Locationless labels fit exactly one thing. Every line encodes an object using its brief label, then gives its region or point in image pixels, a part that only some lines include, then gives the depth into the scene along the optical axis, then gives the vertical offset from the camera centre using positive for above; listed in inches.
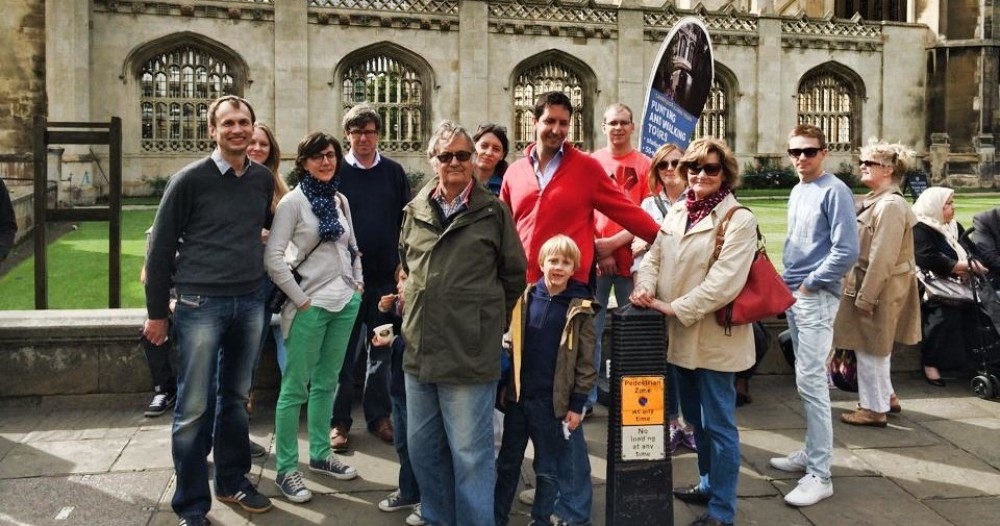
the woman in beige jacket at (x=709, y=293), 144.3 -8.5
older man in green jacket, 127.0 -11.0
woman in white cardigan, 160.4 -8.3
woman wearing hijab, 244.7 -19.4
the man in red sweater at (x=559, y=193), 147.8 +9.5
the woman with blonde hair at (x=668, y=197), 182.1 +10.9
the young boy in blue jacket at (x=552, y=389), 136.8 -24.4
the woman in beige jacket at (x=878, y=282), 197.5 -9.1
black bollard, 138.9 -29.9
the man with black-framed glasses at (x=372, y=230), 188.2 +3.2
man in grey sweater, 142.5 -4.5
